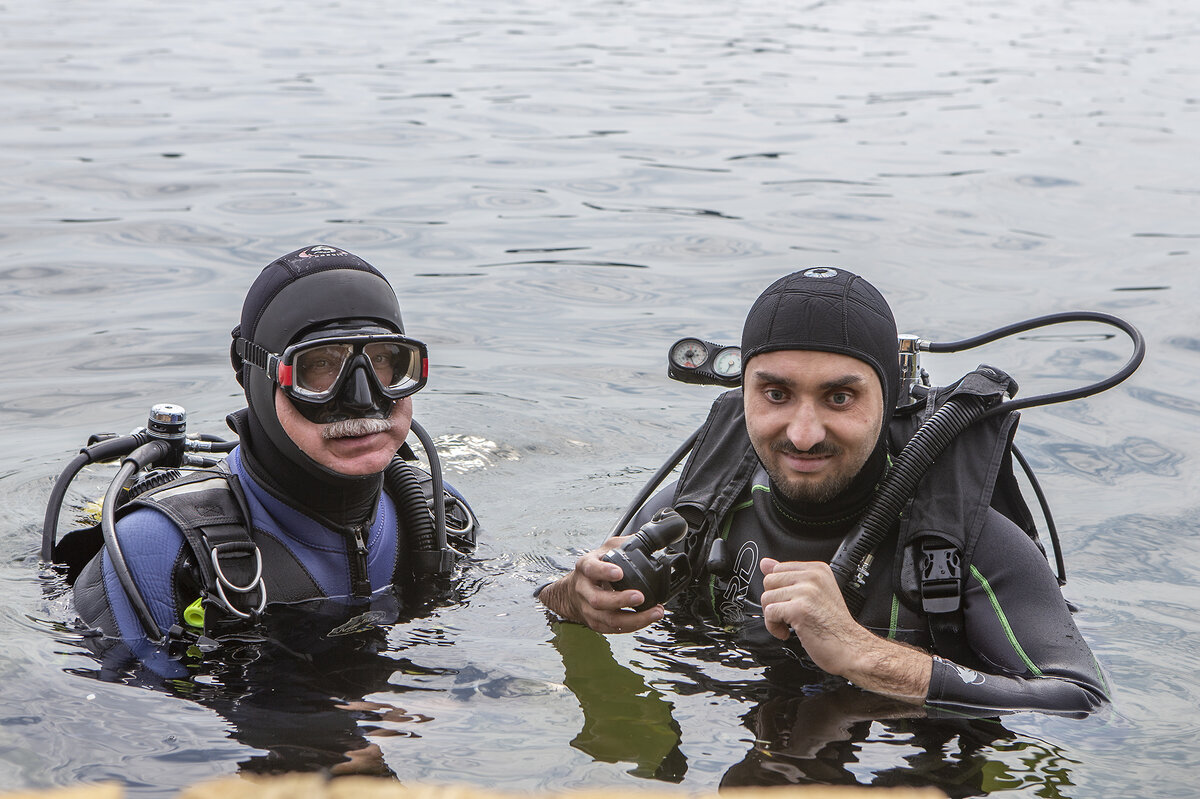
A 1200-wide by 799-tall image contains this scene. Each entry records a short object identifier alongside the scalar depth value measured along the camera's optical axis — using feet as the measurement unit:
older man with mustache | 12.12
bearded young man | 11.35
